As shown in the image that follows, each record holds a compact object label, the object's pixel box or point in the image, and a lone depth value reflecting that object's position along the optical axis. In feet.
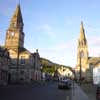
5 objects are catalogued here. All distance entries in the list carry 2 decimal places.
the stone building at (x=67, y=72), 330.19
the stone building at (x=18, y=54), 127.00
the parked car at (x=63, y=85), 74.52
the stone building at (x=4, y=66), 94.98
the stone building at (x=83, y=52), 245.77
